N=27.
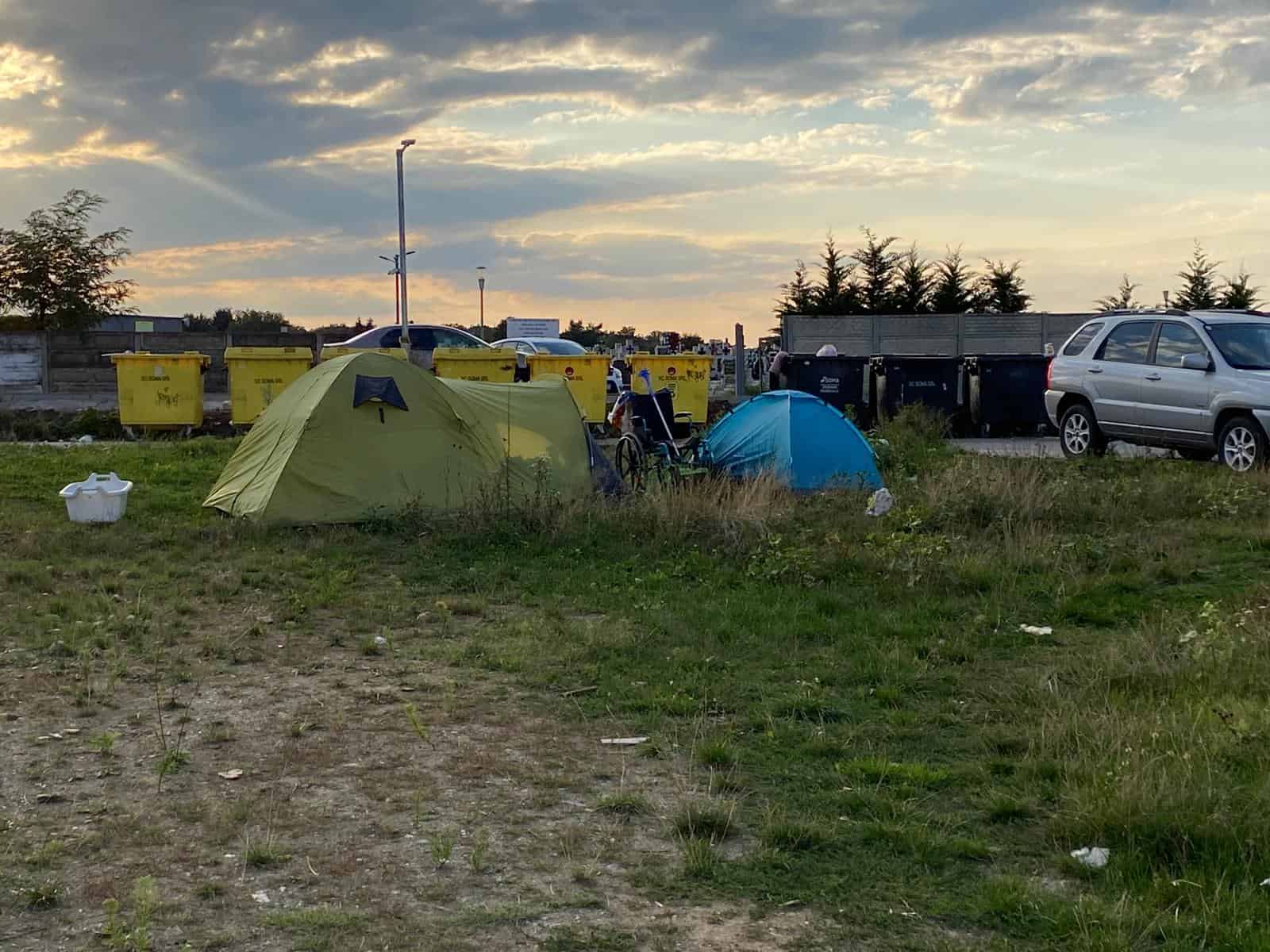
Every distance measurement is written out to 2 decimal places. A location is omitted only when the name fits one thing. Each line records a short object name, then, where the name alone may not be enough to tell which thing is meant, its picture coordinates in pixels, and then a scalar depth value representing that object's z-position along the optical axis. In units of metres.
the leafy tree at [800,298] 42.09
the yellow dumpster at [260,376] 20.61
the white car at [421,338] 26.80
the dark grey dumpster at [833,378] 20.75
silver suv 14.27
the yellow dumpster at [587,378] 21.78
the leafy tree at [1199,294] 38.38
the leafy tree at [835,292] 41.84
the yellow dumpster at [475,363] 20.77
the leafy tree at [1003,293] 41.56
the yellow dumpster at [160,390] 20.50
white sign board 55.09
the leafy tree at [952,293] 41.44
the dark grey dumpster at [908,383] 20.78
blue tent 12.69
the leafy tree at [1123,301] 37.81
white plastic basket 11.60
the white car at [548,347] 30.22
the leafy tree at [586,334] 59.38
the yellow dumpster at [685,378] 22.14
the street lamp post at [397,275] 42.62
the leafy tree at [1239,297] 37.84
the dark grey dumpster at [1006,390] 20.95
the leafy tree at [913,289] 41.59
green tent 11.39
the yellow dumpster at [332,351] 21.92
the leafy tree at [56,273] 36.28
